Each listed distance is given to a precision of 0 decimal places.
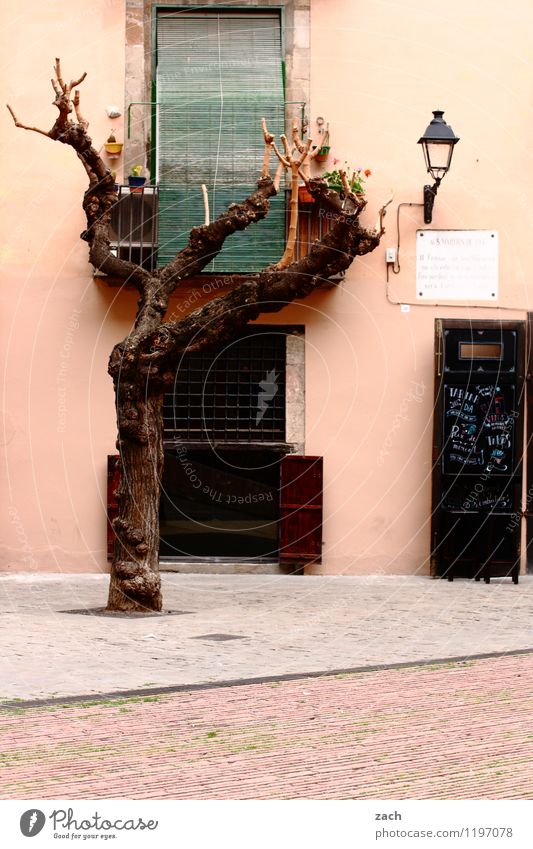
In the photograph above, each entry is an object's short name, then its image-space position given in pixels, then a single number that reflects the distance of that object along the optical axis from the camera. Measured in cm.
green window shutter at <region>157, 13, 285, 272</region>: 1861
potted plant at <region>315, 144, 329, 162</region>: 1881
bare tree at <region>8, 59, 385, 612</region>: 1428
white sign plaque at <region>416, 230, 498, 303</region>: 1903
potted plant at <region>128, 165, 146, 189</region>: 1852
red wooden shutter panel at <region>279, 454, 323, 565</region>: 1878
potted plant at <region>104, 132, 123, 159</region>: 1873
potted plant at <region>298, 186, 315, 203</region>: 1828
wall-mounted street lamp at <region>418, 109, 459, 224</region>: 1805
